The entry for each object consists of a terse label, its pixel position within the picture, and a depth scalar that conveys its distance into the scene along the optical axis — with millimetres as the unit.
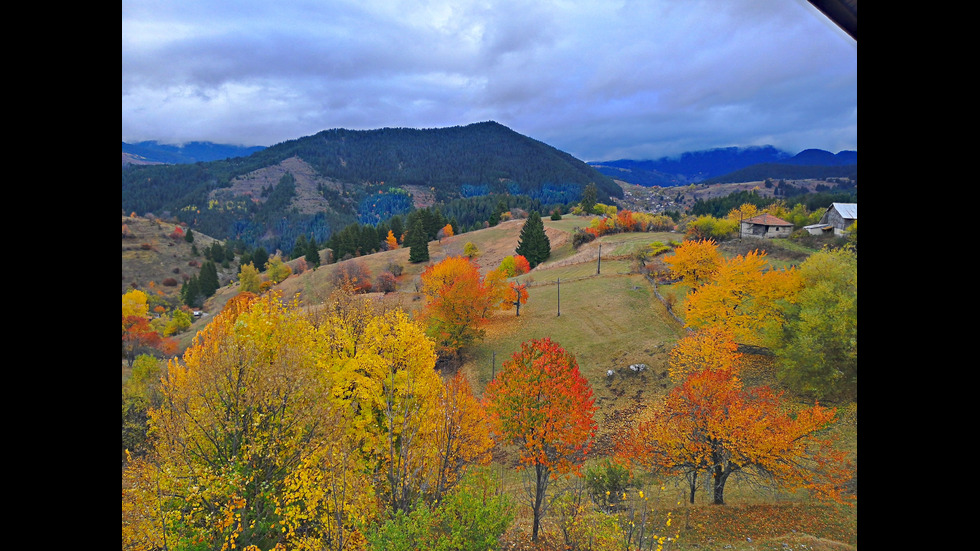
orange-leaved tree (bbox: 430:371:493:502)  10625
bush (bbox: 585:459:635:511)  18031
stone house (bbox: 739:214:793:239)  55031
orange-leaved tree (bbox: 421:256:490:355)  37219
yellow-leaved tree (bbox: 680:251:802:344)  26425
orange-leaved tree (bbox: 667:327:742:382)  23016
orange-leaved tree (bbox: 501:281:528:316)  42969
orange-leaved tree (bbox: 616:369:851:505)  16156
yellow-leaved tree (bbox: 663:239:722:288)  37500
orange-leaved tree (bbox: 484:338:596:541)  15680
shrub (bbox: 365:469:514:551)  8036
